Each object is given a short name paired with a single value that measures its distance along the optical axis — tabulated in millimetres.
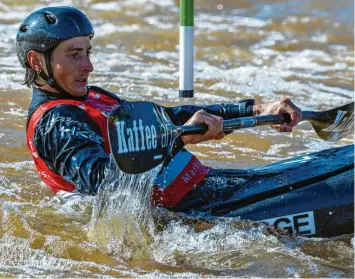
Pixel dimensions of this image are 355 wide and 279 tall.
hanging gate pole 12820
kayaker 8609
